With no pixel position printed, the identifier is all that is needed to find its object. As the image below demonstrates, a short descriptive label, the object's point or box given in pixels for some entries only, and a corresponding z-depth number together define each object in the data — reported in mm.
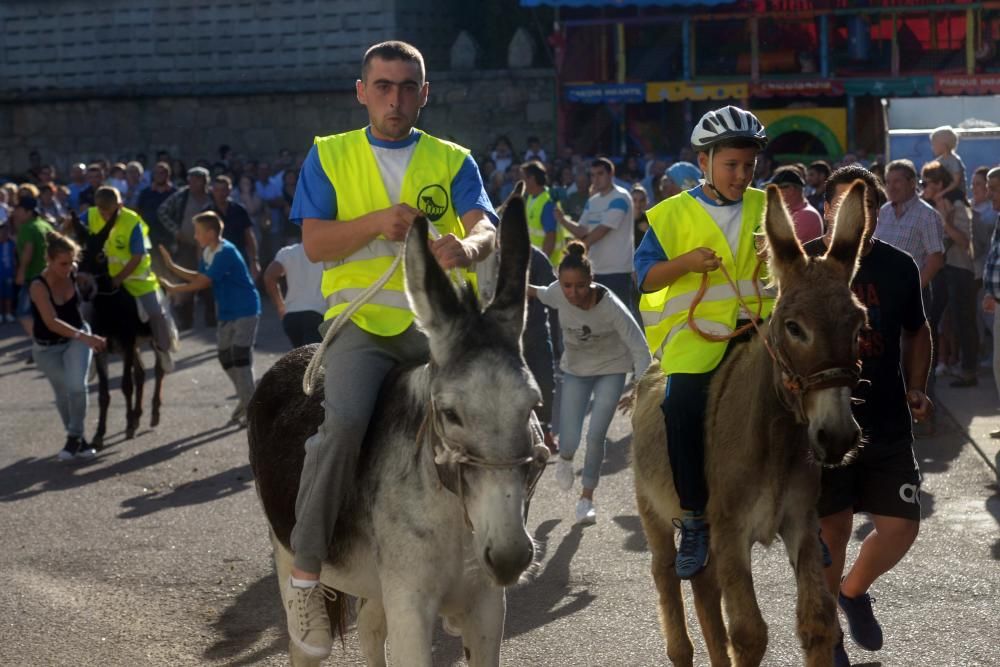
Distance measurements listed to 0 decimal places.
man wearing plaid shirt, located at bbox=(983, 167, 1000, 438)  10328
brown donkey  5527
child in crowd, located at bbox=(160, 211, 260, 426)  14414
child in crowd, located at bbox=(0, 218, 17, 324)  23984
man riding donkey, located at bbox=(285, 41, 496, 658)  5410
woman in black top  13492
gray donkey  4547
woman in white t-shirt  10562
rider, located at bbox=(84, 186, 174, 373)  14953
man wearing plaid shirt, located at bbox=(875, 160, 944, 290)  12633
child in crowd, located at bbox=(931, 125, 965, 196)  16016
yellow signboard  33156
